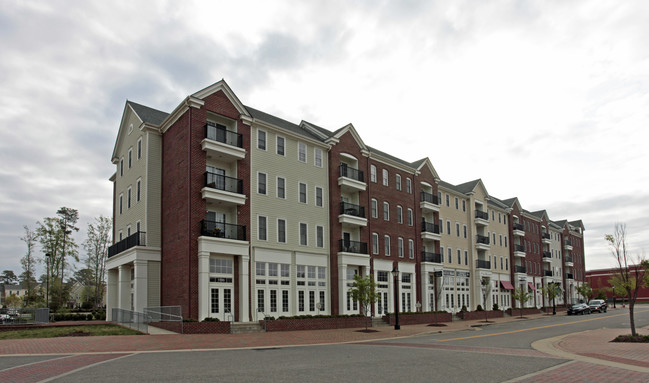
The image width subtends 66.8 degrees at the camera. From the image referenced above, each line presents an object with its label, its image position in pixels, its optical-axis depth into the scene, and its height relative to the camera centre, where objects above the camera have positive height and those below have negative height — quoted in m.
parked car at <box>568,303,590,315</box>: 55.24 -6.84
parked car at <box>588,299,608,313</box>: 59.25 -6.94
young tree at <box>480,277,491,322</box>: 57.25 -4.45
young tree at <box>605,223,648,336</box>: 22.61 -1.53
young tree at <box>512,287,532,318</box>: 51.44 -4.87
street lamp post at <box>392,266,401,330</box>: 32.05 -4.15
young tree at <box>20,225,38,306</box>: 58.12 -0.62
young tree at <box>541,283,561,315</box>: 60.30 -5.20
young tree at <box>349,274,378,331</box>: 31.53 -2.50
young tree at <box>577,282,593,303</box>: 75.88 -6.49
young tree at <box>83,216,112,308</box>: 61.00 +1.43
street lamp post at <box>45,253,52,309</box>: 56.29 -0.30
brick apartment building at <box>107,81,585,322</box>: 30.03 +2.67
